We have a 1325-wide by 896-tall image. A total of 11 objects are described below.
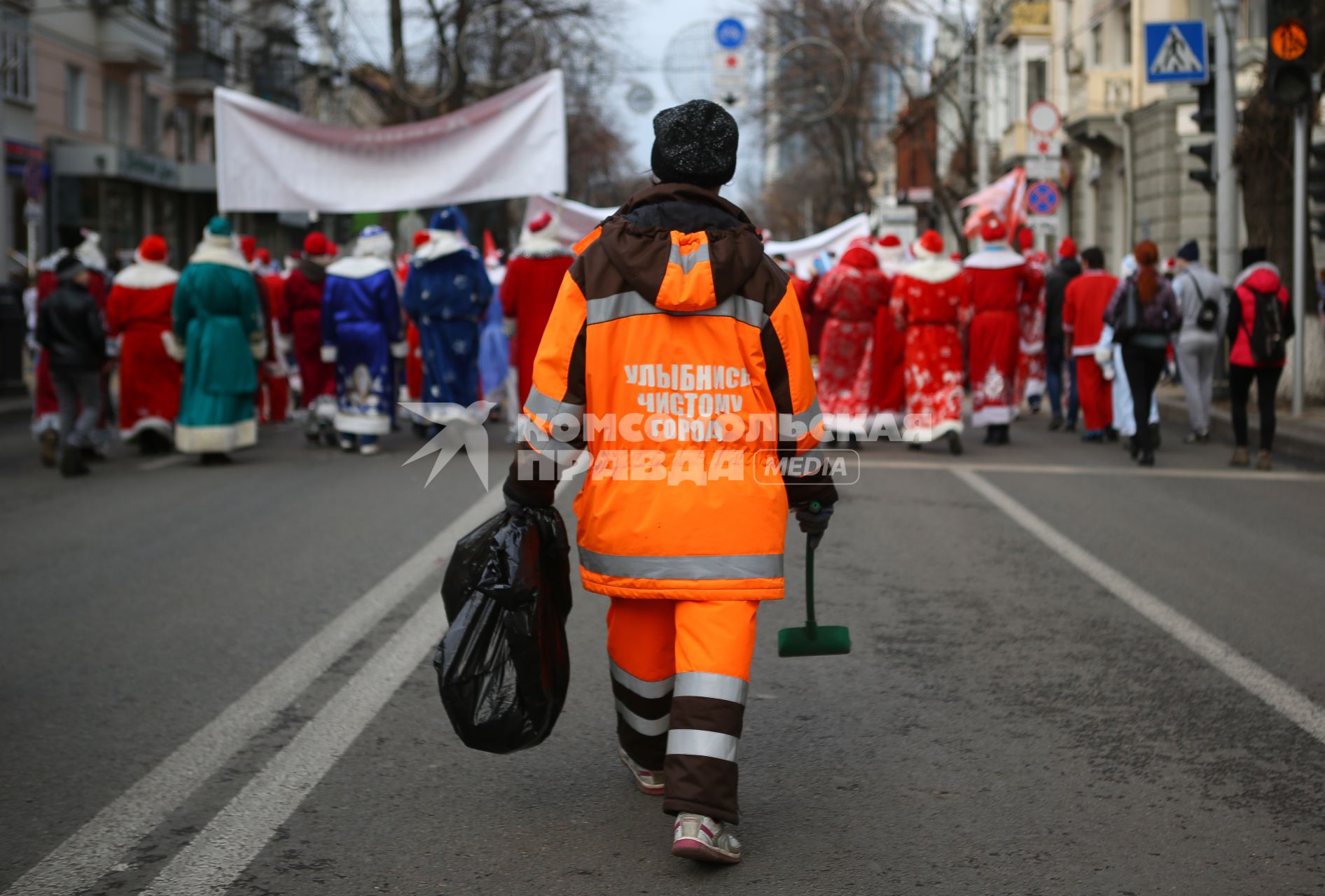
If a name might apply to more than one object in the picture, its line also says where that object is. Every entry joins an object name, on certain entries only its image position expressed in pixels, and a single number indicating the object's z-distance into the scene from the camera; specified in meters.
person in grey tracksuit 15.11
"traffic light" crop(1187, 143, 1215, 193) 19.50
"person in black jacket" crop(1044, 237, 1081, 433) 17.25
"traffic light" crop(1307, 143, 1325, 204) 16.81
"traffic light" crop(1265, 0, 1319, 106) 15.48
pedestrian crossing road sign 18.78
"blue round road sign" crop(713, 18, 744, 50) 28.16
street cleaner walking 3.81
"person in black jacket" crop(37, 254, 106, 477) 12.32
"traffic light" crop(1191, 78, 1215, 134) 19.23
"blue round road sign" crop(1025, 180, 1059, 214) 24.95
